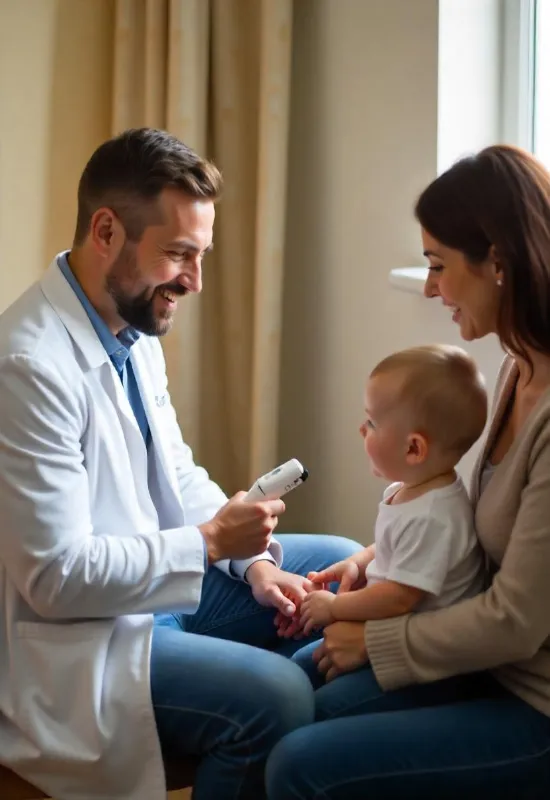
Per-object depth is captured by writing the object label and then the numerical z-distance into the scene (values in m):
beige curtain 3.46
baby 2.62
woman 2.52
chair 2.66
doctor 2.61
